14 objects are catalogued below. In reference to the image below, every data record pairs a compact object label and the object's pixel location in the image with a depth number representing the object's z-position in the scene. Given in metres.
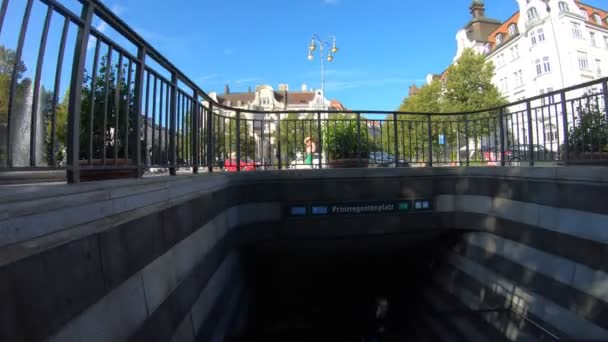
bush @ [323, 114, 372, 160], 8.01
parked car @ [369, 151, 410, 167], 7.90
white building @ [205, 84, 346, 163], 86.56
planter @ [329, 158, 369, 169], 7.82
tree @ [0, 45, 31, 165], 1.95
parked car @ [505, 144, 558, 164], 6.64
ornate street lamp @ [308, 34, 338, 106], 28.03
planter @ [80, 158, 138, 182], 2.96
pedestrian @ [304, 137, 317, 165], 7.83
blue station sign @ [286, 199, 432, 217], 6.59
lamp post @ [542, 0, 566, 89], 41.44
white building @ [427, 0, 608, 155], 43.72
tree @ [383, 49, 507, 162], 31.50
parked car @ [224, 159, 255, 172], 7.28
